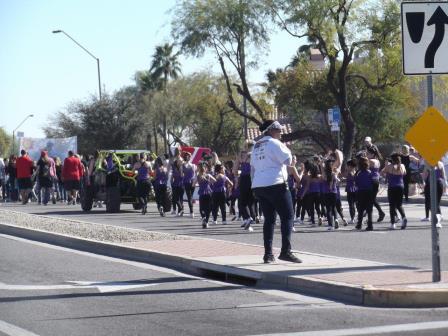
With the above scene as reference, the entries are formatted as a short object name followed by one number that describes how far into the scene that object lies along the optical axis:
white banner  40.47
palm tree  80.81
